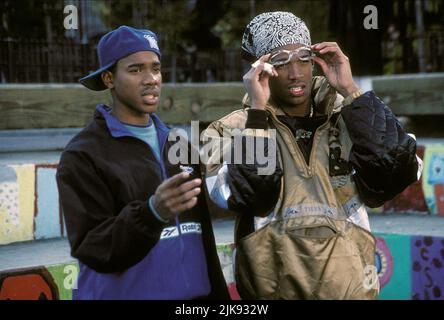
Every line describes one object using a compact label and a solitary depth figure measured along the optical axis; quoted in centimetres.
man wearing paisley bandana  480
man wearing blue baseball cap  434
